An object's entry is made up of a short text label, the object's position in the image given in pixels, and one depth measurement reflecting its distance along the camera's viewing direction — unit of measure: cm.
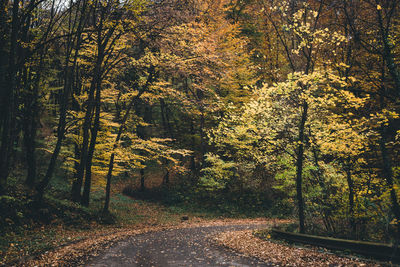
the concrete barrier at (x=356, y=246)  638
